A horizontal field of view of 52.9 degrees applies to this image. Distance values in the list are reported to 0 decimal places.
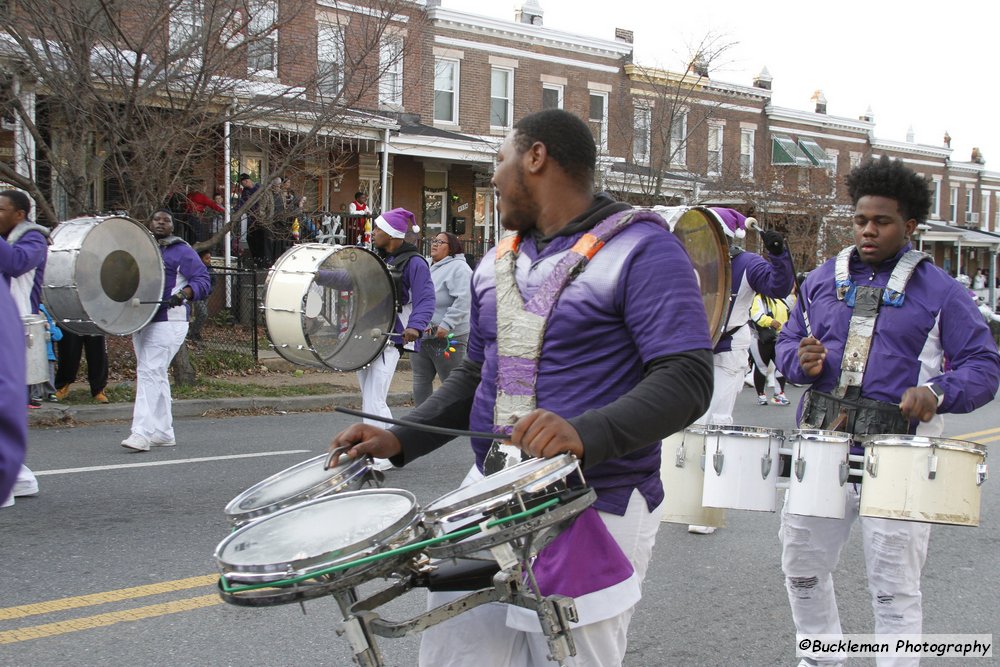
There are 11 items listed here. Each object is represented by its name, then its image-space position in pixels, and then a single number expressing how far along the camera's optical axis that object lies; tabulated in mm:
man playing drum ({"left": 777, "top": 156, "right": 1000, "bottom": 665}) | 3822
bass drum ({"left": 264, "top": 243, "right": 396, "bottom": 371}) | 7211
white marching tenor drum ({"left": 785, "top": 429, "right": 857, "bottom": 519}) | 3811
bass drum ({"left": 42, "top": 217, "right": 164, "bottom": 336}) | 7688
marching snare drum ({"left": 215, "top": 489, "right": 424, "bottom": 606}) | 1993
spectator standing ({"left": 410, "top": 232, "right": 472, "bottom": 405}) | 8617
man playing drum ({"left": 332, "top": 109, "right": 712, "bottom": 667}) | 2383
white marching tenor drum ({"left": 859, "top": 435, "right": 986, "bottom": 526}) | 3611
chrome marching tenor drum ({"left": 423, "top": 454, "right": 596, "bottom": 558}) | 2098
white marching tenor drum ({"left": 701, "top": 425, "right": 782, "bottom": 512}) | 4152
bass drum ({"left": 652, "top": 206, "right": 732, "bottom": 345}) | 4602
